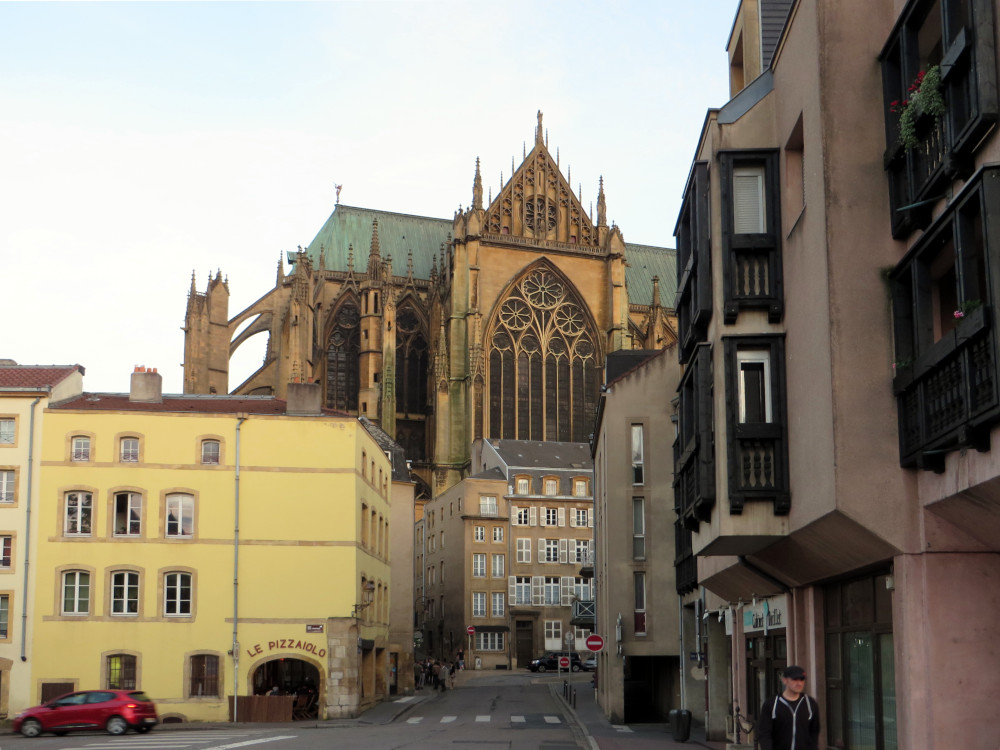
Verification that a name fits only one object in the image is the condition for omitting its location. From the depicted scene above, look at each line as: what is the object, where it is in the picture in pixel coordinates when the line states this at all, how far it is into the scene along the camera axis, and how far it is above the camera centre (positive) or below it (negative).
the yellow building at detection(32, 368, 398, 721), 35.56 +1.06
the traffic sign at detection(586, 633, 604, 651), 34.00 -1.33
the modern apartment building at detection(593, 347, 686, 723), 33.25 +1.79
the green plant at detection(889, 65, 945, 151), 11.73 +4.50
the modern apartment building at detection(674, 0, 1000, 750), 11.39 +2.45
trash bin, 26.05 -2.66
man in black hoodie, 9.95 -0.99
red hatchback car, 30.44 -2.81
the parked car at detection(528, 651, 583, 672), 66.19 -3.63
